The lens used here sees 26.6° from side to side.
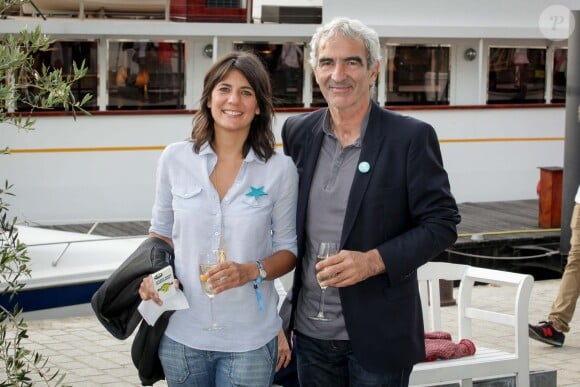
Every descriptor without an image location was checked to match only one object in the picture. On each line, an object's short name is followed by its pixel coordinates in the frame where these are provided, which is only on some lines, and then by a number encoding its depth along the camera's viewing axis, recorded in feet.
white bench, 18.45
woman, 13.20
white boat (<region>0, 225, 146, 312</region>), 34.24
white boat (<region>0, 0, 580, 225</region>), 55.21
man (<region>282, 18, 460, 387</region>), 13.17
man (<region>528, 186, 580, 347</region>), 28.94
